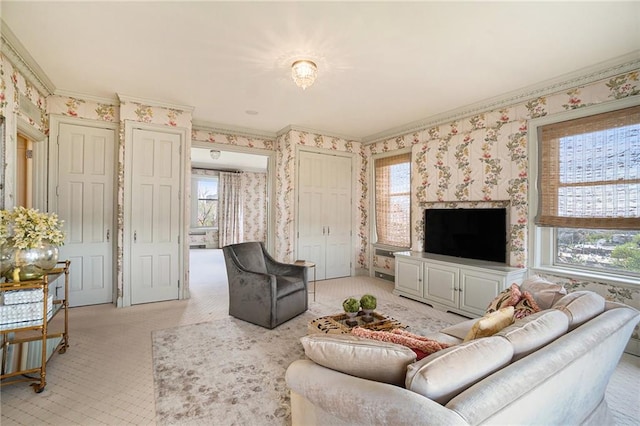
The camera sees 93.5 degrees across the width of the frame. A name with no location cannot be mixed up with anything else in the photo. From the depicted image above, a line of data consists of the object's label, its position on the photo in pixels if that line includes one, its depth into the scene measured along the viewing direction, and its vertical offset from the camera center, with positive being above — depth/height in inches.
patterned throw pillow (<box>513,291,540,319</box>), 74.6 -23.5
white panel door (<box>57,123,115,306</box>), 151.7 +2.2
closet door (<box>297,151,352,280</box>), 212.4 +0.5
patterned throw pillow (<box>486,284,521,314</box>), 80.3 -23.0
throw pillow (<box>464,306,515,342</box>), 60.2 -22.5
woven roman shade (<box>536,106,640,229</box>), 113.1 +18.0
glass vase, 85.7 -14.8
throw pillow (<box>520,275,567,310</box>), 81.8 -21.6
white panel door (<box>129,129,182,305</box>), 157.6 -2.2
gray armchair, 127.6 -33.4
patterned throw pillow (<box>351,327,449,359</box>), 52.6 -23.0
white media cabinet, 136.8 -32.9
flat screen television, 150.1 -9.8
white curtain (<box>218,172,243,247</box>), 383.6 +7.1
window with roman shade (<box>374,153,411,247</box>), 209.0 +10.7
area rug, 74.7 -49.4
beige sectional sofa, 36.8 -22.9
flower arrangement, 84.2 -5.1
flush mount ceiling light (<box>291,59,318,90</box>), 112.5 +53.2
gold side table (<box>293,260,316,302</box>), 155.9 -27.2
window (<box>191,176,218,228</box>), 377.1 +13.5
